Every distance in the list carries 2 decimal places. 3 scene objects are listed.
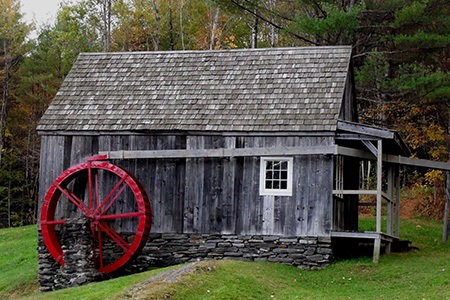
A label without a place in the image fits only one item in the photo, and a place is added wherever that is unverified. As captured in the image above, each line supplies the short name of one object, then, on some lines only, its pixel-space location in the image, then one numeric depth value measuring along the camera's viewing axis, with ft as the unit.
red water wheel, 64.18
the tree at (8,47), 133.69
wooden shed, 61.82
